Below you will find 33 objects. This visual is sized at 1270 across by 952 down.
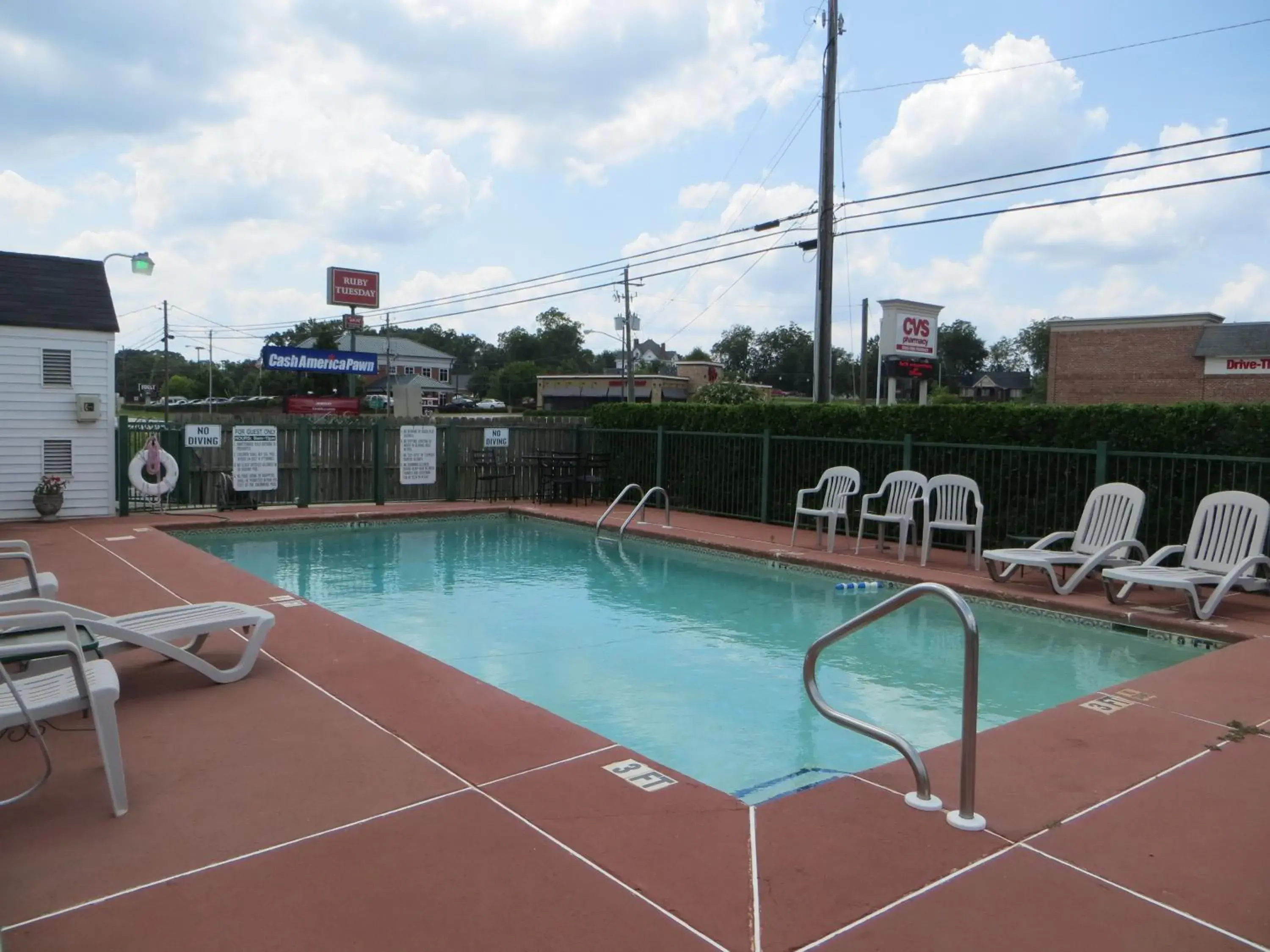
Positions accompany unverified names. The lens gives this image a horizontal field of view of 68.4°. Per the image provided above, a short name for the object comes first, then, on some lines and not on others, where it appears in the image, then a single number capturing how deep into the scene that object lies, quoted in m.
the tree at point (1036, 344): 91.88
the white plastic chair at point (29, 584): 5.73
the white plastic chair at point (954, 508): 10.06
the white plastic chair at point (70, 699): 3.42
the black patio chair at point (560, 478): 16.80
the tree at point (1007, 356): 104.31
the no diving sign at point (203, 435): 14.52
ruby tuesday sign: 33.25
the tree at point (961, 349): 95.50
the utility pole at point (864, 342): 31.63
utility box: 13.12
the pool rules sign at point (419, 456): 16.62
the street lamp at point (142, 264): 16.91
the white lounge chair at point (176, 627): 4.84
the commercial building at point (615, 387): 62.28
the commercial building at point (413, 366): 85.50
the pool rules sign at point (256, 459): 15.00
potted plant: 12.77
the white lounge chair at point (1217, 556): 7.45
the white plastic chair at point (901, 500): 10.46
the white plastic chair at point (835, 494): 11.28
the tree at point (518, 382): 88.06
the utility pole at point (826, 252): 15.66
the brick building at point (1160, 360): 39.94
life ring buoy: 13.66
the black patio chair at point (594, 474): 17.33
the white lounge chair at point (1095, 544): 8.58
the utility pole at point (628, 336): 44.50
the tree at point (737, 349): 105.75
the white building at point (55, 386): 12.71
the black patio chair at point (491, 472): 17.30
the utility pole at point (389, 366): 58.55
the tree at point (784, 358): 101.06
